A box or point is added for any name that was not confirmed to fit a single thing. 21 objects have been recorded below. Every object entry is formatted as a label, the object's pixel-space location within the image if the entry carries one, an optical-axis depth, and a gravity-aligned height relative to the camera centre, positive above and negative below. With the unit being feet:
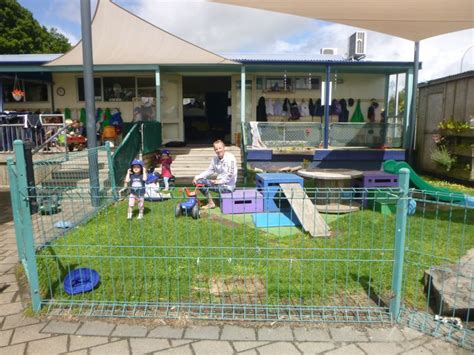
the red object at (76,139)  38.23 -1.43
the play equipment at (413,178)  23.48 -3.22
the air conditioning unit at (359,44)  46.70 +10.18
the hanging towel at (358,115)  51.98 +1.55
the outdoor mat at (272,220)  20.53 -5.31
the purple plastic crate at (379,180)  24.36 -3.47
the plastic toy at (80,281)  12.19 -5.15
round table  23.88 -3.63
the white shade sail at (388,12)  19.64 +6.33
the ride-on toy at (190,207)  21.66 -4.69
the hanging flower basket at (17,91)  45.45 +4.09
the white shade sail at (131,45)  33.86 +7.40
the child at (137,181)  21.95 -3.42
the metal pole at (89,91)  23.97 +2.23
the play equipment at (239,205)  23.43 -4.96
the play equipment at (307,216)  18.86 -4.83
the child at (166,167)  31.78 -3.52
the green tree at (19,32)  91.45 +23.86
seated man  23.68 -2.88
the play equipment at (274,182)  23.32 -3.50
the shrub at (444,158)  35.68 -2.99
